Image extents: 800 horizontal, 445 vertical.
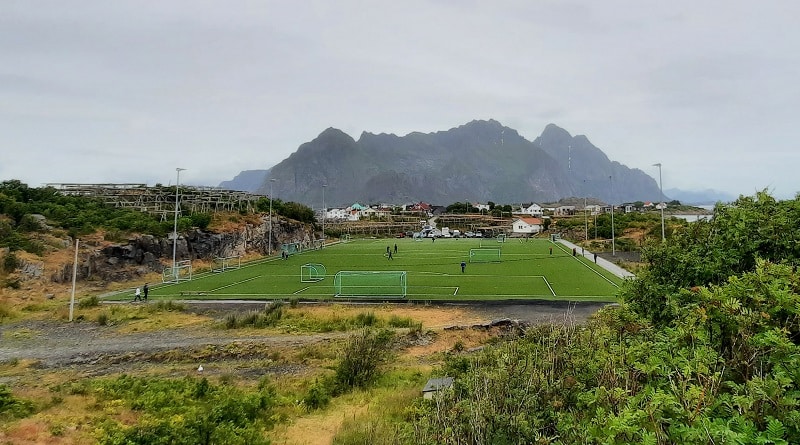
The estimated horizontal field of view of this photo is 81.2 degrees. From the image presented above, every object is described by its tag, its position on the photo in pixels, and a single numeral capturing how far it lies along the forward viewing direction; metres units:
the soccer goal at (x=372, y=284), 28.95
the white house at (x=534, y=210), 145.04
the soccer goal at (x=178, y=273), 36.06
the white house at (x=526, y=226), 99.19
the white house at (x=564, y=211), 137.86
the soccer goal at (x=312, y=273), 35.50
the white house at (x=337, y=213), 150.93
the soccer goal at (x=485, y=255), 47.51
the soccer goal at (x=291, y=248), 56.41
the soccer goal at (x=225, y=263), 44.09
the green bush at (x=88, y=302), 25.52
